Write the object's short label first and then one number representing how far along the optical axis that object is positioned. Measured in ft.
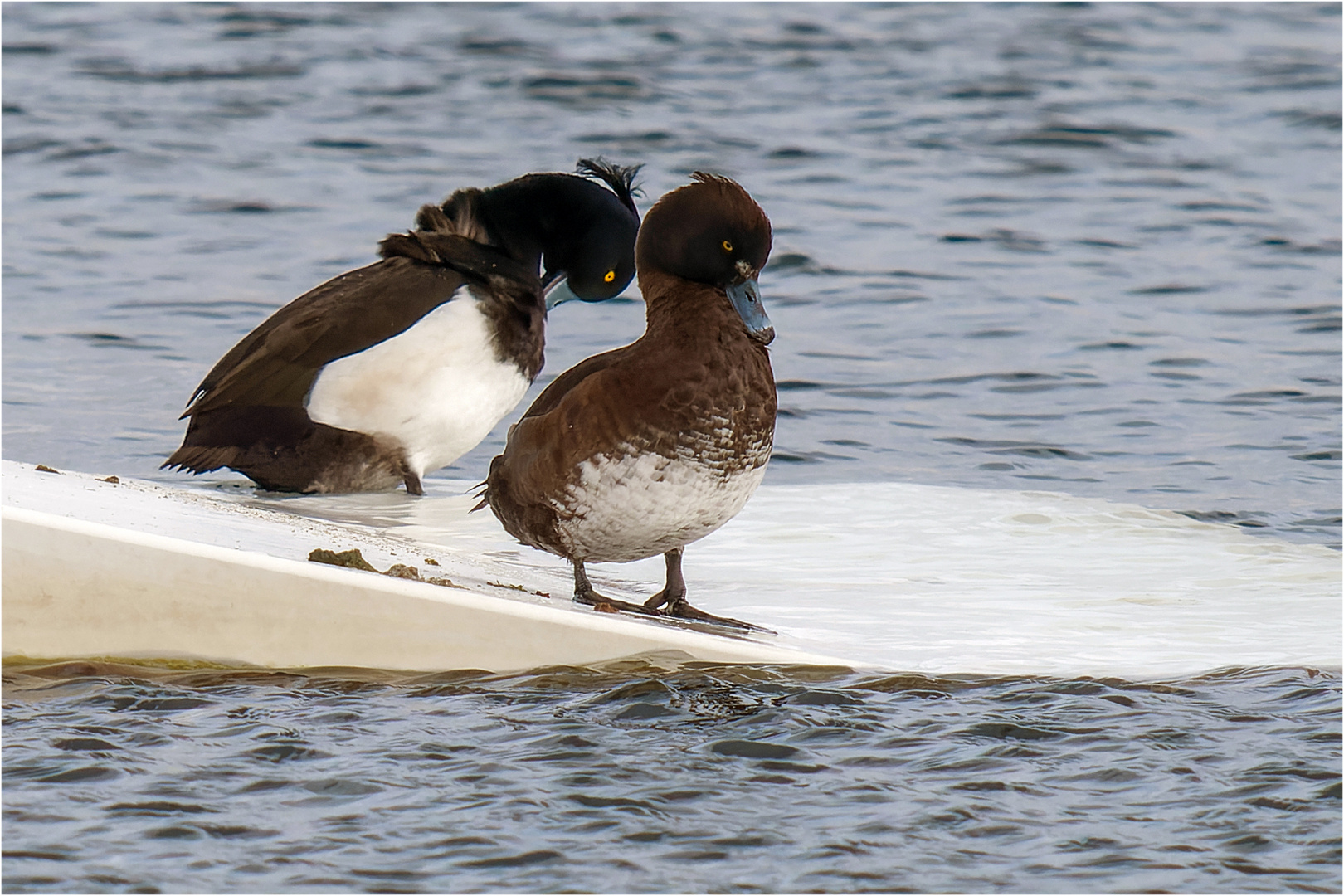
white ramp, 30.07
